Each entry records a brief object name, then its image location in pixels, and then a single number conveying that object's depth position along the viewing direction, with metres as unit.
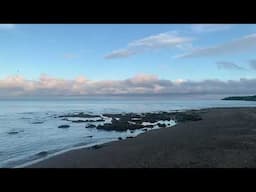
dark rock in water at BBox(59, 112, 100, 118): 23.54
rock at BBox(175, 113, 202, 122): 16.14
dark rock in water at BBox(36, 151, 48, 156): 8.31
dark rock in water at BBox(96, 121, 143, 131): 13.74
